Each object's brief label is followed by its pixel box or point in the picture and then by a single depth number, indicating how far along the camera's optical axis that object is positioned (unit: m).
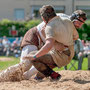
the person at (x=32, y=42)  12.24
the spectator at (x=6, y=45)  42.91
